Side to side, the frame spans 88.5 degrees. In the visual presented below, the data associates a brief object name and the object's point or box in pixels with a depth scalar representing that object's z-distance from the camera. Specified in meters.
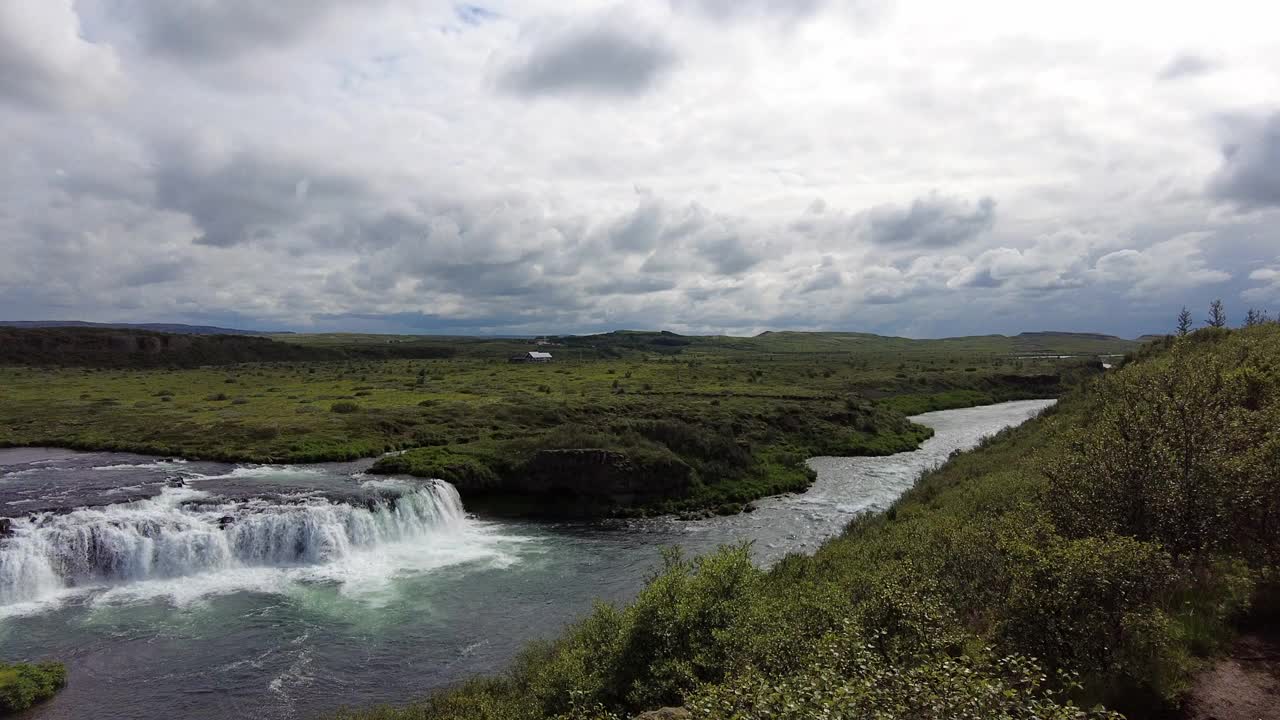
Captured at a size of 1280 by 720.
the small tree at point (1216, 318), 57.75
